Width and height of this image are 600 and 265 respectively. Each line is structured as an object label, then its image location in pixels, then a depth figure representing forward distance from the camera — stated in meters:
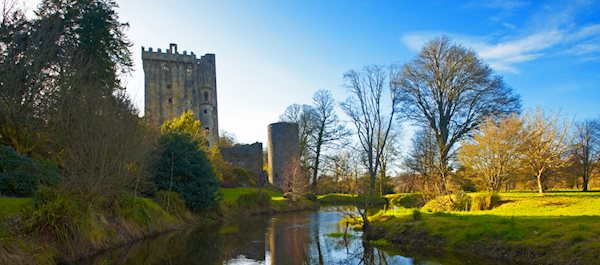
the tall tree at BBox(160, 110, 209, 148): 33.28
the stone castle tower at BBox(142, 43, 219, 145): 60.19
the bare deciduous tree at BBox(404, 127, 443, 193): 22.12
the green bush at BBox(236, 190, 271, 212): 29.69
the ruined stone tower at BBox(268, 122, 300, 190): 45.34
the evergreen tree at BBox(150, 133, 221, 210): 22.97
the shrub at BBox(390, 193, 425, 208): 31.22
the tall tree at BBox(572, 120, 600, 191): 30.06
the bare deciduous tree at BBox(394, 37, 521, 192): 26.11
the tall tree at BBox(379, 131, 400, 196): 40.16
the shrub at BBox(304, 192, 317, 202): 39.10
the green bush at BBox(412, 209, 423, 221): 14.99
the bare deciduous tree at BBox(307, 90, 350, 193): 46.91
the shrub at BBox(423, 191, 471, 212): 17.58
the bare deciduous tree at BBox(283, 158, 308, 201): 34.69
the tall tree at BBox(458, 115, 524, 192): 20.30
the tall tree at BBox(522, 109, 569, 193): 19.20
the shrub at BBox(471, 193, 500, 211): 16.69
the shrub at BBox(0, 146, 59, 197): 13.71
